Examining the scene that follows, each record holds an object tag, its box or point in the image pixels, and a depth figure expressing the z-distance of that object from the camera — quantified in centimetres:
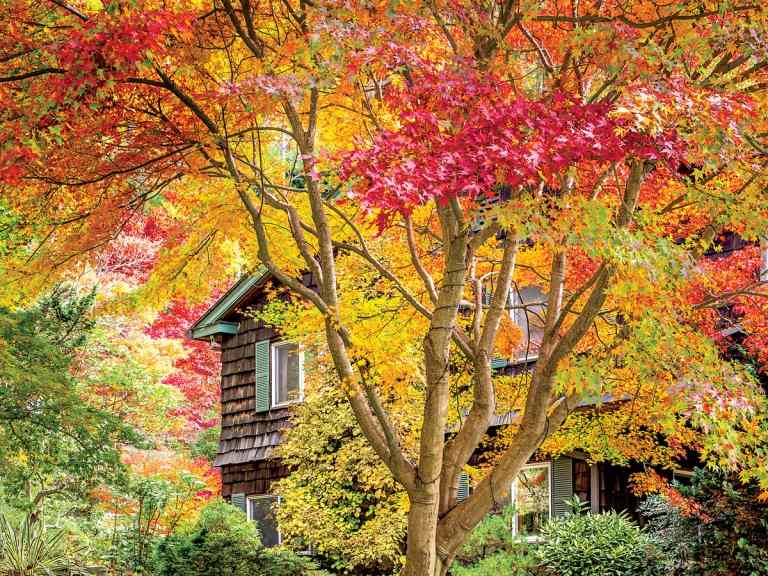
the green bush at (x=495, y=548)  1548
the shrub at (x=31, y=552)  1503
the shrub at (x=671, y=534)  1342
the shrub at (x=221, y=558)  1559
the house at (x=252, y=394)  2238
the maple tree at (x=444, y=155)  839
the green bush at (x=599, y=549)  1462
